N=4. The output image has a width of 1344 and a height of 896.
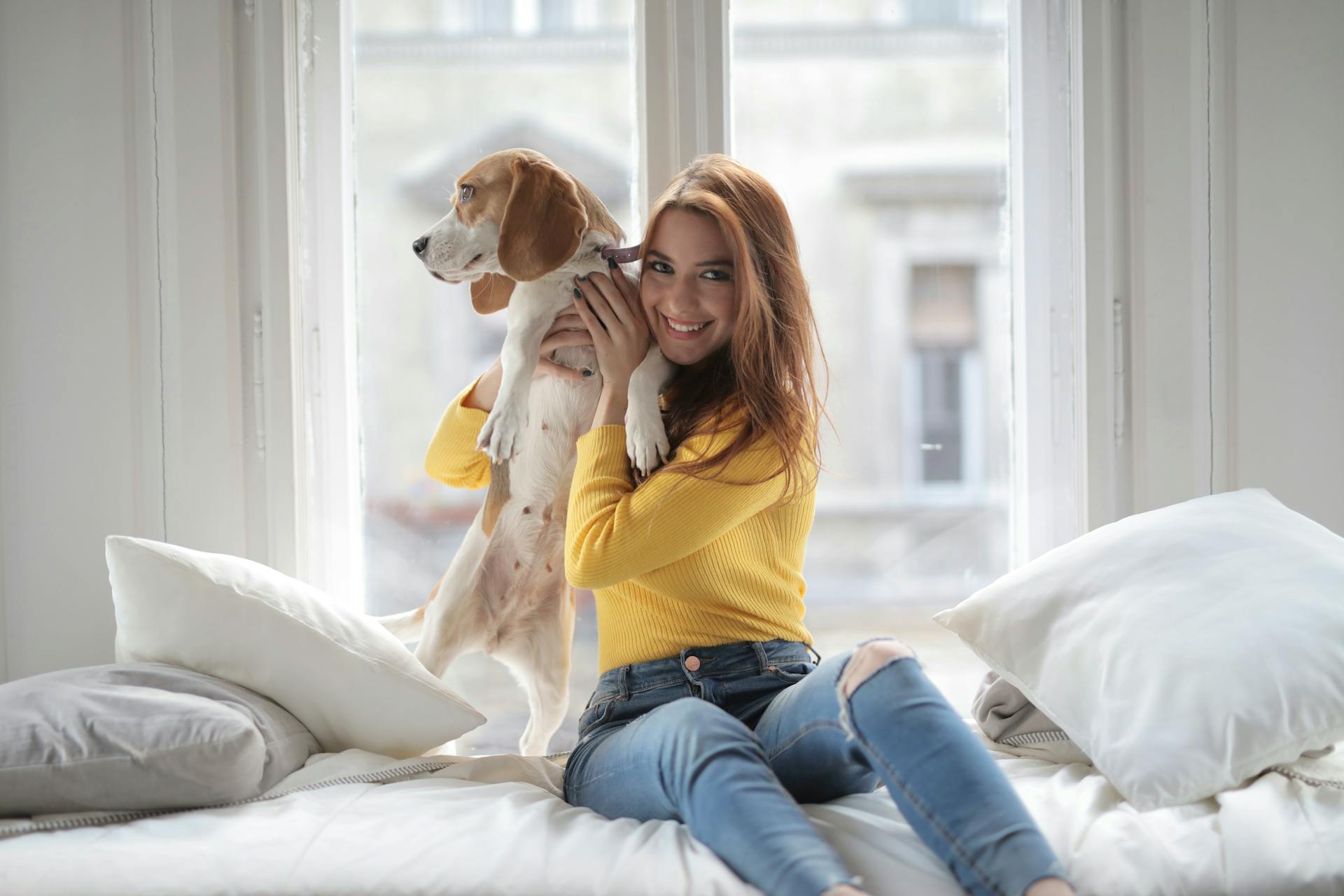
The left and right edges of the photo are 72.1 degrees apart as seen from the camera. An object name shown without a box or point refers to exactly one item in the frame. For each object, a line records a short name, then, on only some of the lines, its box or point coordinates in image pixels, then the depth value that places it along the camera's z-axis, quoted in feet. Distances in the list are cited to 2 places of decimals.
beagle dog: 4.61
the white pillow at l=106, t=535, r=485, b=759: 4.28
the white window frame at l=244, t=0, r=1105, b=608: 5.68
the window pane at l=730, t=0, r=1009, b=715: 5.87
